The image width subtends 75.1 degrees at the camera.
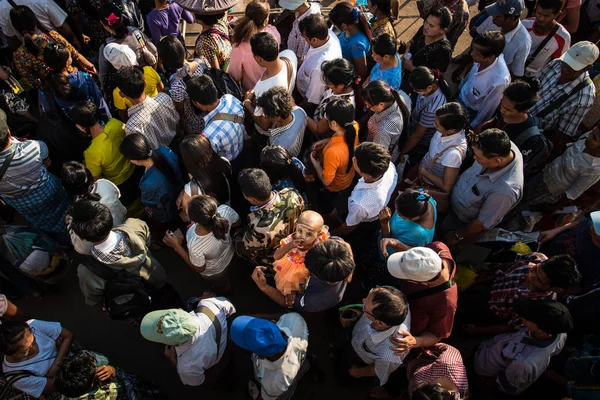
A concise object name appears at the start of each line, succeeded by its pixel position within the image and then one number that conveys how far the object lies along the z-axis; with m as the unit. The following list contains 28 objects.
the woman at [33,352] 2.68
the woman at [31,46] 4.58
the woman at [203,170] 3.31
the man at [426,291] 2.65
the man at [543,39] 4.61
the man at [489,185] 3.14
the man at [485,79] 4.01
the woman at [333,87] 3.72
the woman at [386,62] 3.98
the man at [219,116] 3.71
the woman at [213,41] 4.73
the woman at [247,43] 4.39
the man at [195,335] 2.60
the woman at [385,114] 3.55
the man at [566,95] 3.79
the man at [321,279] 2.68
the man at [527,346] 2.54
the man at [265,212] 3.04
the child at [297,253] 2.92
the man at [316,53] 4.18
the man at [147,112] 3.71
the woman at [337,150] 3.41
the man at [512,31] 4.46
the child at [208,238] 3.01
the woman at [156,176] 3.45
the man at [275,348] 2.49
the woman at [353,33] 4.52
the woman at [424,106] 3.79
